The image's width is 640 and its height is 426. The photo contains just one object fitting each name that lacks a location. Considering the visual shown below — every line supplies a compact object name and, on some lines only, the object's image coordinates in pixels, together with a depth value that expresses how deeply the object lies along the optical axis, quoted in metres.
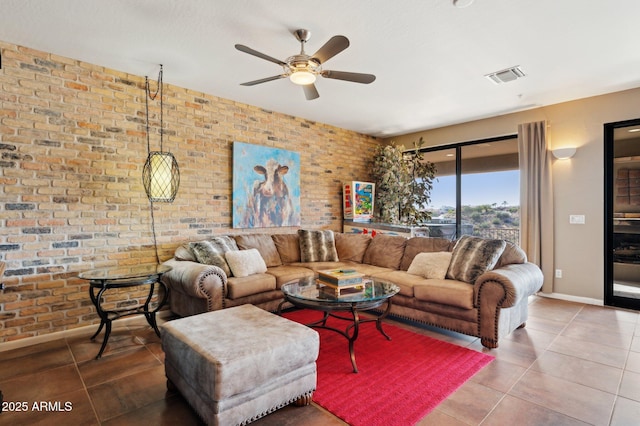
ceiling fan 2.46
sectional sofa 2.97
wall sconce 4.42
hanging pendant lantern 3.54
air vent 3.48
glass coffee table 2.59
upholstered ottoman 1.68
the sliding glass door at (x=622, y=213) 4.16
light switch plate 4.42
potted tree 6.09
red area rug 2.02
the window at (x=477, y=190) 5.22
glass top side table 2.82
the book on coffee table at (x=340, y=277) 2.87
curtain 4.62
